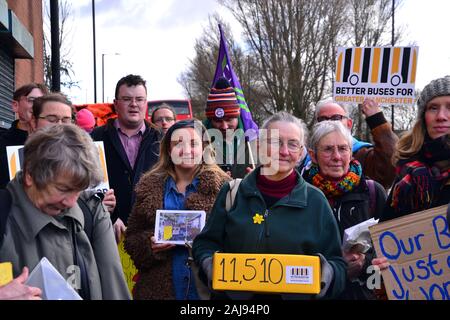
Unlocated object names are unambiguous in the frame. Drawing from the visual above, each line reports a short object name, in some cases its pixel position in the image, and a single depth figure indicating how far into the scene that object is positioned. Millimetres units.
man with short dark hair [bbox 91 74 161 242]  4898
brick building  12375
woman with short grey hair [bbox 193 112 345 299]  3014
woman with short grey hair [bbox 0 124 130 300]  2488
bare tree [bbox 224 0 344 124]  30031
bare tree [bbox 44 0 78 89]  18738
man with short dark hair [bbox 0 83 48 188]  4156
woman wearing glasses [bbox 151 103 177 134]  6957
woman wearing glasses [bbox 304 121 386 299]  3320
